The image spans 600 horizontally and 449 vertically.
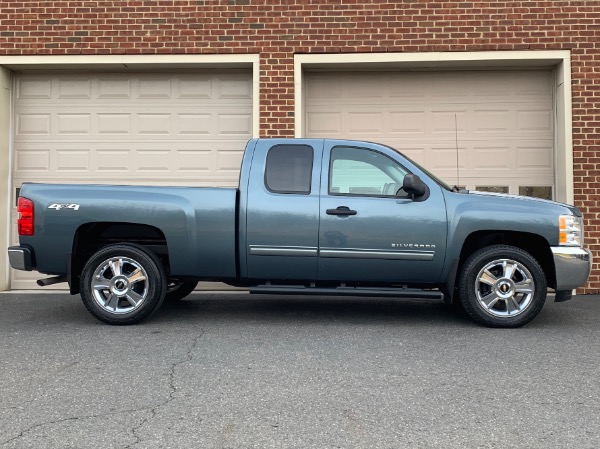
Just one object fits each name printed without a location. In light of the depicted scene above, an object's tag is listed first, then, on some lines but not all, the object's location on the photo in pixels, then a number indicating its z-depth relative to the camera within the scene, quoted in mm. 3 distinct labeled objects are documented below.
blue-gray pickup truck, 6086
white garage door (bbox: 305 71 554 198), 9445
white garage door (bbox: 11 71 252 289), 9547
